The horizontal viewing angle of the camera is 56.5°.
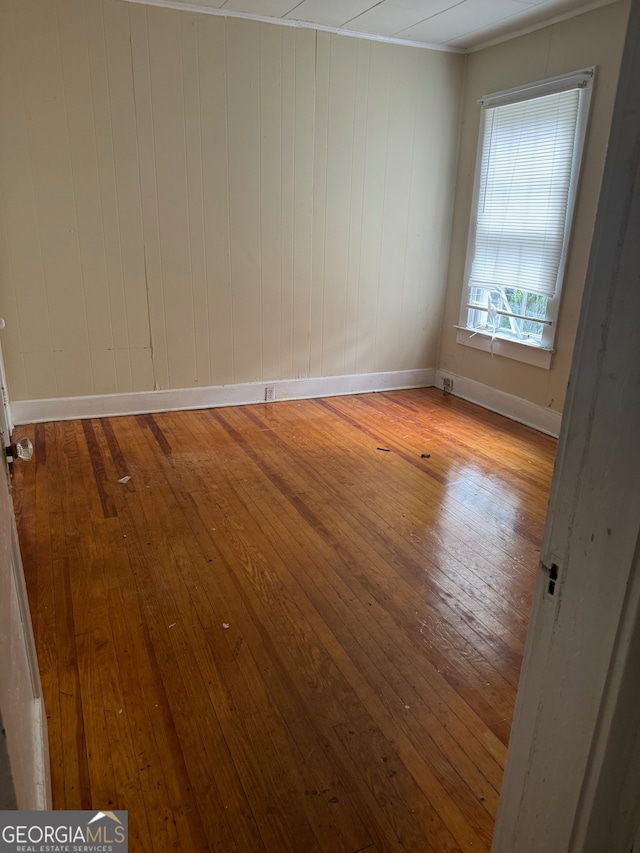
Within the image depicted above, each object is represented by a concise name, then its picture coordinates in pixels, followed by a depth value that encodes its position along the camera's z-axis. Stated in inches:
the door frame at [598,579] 27.9
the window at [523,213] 150.2
